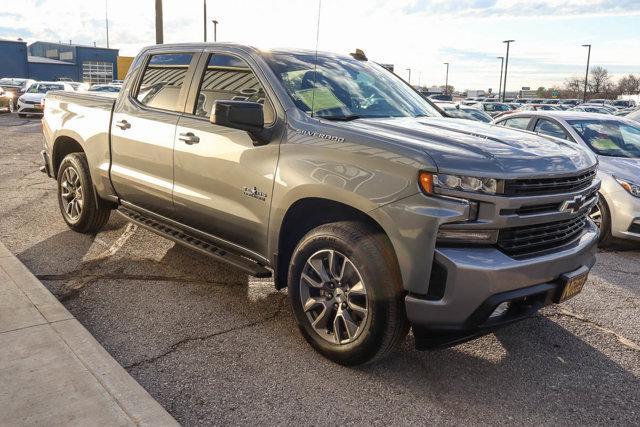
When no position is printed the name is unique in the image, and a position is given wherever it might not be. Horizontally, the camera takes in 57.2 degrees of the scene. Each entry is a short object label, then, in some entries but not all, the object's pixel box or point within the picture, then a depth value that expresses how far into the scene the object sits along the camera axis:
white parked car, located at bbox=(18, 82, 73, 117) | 24.69
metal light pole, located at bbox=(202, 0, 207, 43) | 25.24
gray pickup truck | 2.98
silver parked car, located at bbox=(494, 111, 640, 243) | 6.22
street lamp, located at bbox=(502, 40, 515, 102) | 65.19
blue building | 65.62
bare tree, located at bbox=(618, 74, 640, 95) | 84.37
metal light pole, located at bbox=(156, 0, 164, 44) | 17.52
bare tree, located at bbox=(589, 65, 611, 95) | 86.25
